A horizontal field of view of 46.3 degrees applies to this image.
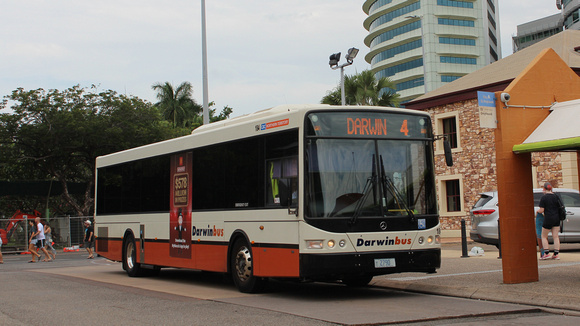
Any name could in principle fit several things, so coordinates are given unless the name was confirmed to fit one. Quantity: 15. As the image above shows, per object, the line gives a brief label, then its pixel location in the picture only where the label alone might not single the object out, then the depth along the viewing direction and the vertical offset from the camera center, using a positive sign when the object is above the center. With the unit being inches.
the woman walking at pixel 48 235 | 1101.0 -24.1
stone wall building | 1114.7 +133.7
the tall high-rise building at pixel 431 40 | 3779.5 +974.5
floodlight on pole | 1014.4 +234.0
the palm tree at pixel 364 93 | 1439.5 +257.0
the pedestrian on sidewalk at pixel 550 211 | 597.0 -2.2
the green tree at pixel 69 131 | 1488.7 +198.4
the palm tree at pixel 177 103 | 2605.8 +445.3
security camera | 444.1 +73.5
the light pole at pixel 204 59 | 953.1 +231.7
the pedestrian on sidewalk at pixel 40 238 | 1045.8 -25.8
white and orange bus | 413.7 +11.7
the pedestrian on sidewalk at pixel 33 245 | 1038.4 -36.1
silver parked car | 732.7 -8.5
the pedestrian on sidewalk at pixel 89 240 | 1139.1 -34.0
